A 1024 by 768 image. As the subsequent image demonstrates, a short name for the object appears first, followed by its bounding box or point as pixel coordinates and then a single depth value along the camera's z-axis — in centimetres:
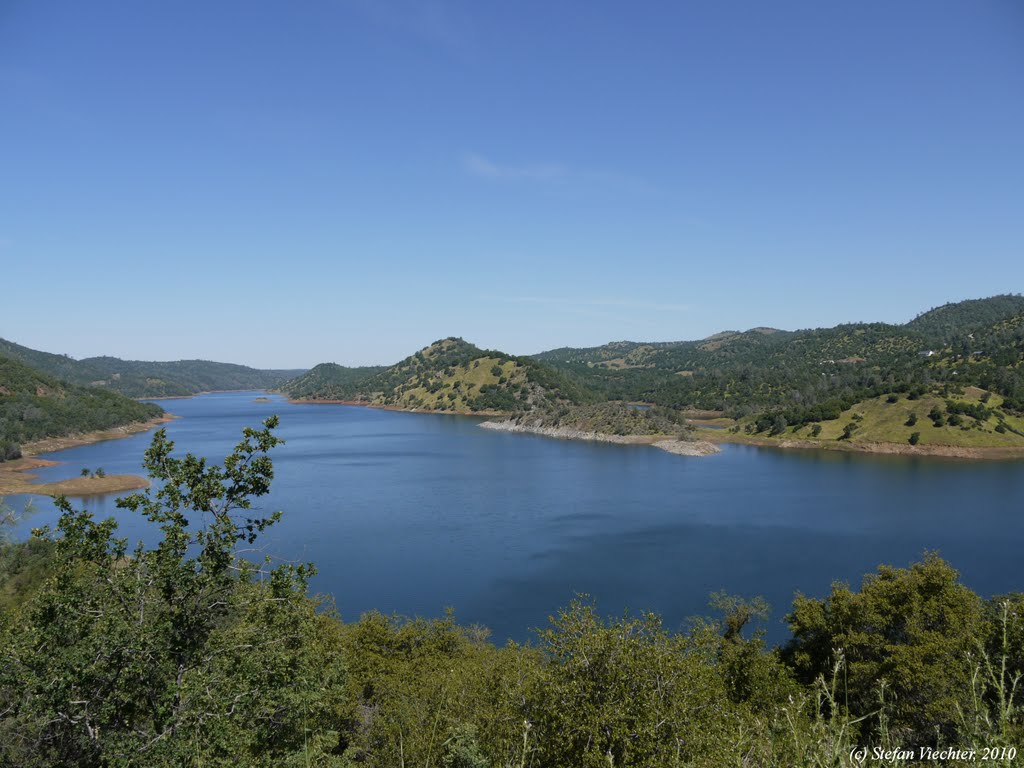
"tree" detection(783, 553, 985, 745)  1933
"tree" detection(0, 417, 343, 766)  927
